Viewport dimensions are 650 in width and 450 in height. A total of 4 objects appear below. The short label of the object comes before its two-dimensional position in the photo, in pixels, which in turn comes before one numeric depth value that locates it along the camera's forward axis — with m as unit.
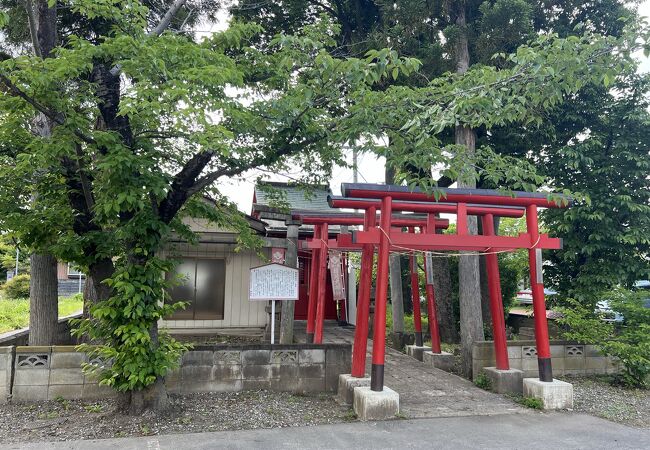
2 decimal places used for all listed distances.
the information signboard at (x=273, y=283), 8.02
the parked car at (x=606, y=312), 8.84
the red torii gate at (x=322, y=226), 9.49
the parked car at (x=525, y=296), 25.38
